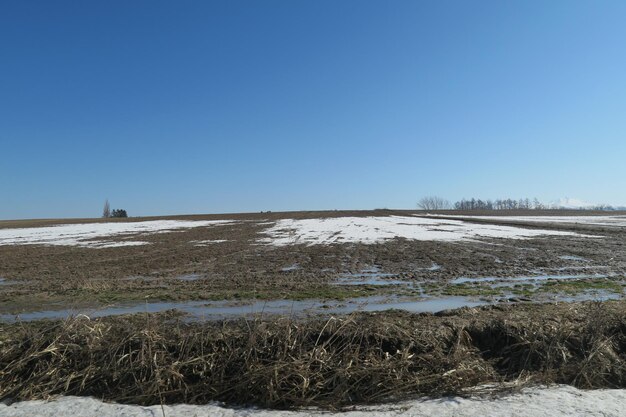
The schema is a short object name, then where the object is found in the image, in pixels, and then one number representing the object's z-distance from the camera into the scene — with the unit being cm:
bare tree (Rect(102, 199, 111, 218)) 14325
